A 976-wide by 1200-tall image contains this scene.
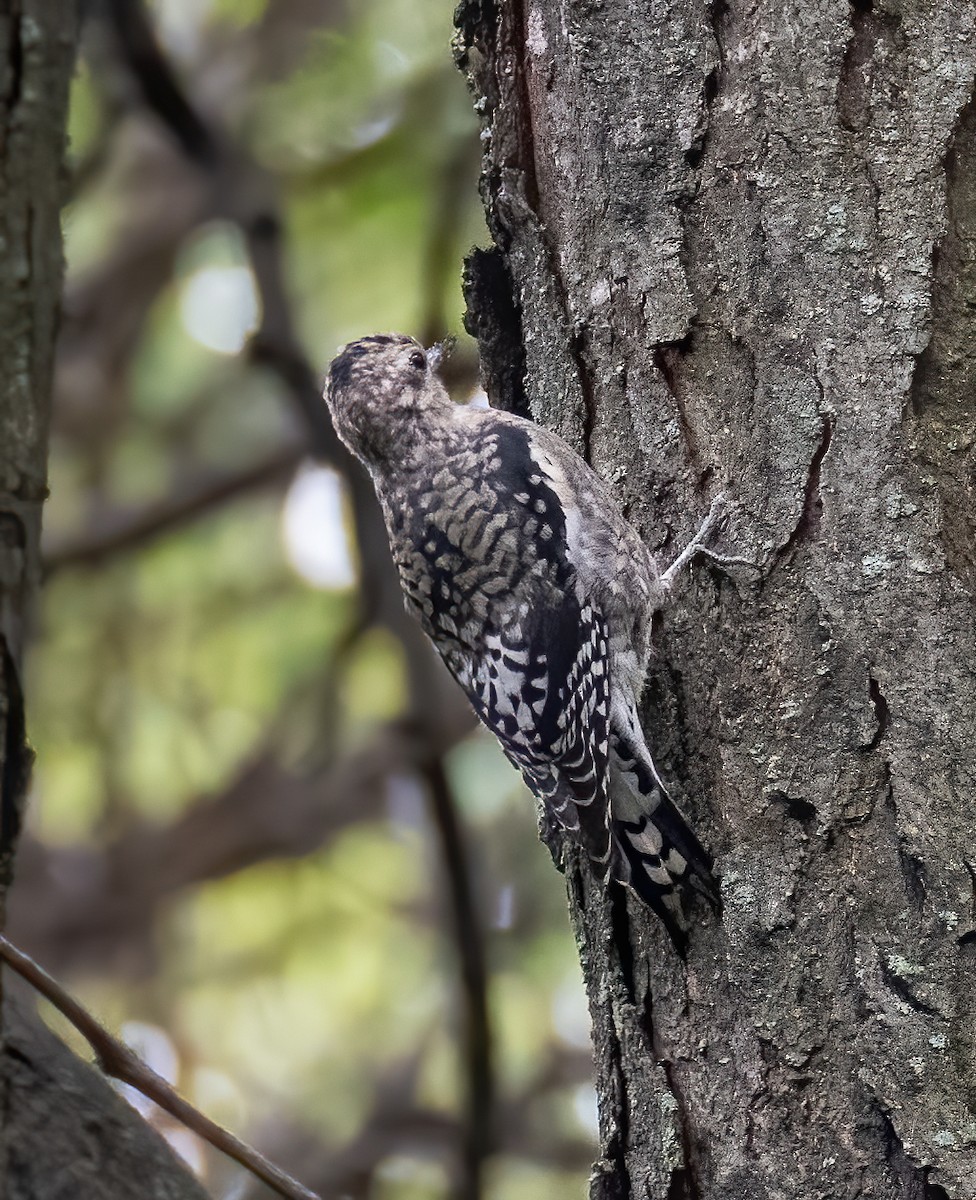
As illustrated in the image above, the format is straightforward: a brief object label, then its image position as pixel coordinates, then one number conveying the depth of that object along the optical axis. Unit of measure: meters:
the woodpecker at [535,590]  5.83
